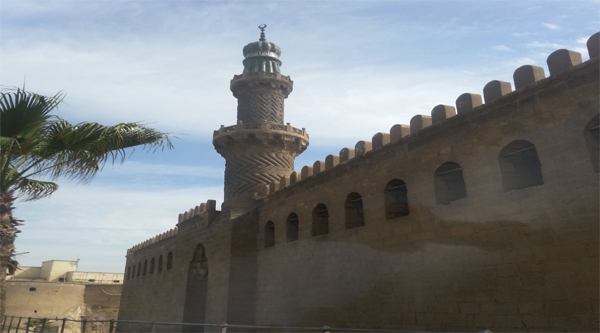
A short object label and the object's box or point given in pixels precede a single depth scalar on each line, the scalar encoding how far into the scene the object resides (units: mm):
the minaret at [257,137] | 15773
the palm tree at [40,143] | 6754
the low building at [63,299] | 32969
